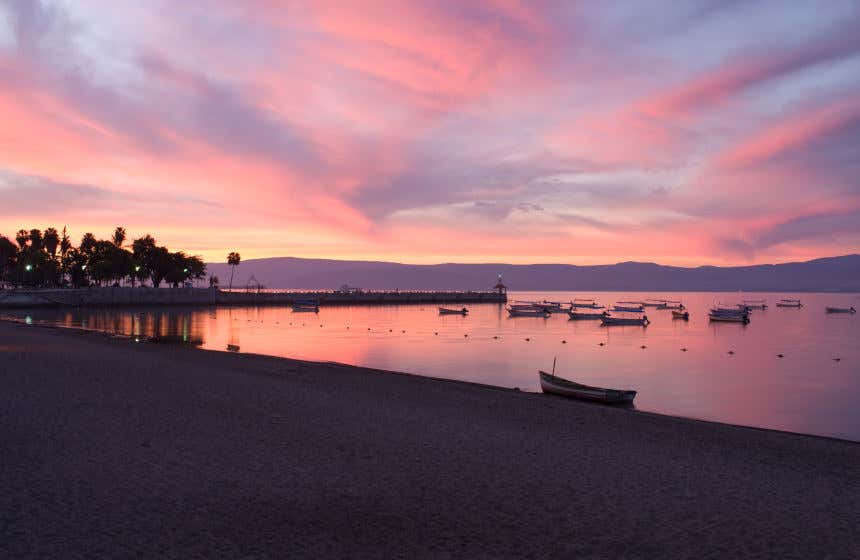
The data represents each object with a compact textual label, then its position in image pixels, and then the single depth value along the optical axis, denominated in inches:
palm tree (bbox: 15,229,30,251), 6380.4
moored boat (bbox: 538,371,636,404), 1043.3
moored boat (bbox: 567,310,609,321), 4503.0
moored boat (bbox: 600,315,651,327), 3944.4
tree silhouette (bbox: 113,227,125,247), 5915.4
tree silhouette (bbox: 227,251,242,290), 7365.7
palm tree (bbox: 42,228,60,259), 6353.3
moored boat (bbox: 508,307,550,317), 4974.2
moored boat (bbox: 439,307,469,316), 5031.5
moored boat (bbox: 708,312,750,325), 4303.4
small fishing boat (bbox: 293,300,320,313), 5009.8
